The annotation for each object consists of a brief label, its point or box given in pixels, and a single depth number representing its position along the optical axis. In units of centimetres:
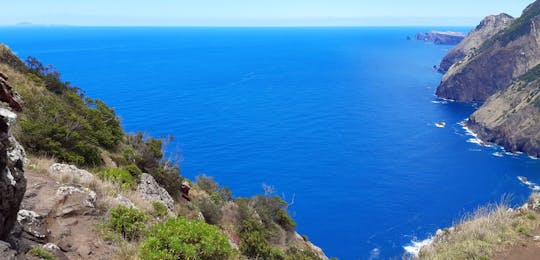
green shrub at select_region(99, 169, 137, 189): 1955
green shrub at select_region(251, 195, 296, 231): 3675
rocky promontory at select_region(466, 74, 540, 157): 12012
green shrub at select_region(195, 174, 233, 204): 3681
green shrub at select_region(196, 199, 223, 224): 2734
